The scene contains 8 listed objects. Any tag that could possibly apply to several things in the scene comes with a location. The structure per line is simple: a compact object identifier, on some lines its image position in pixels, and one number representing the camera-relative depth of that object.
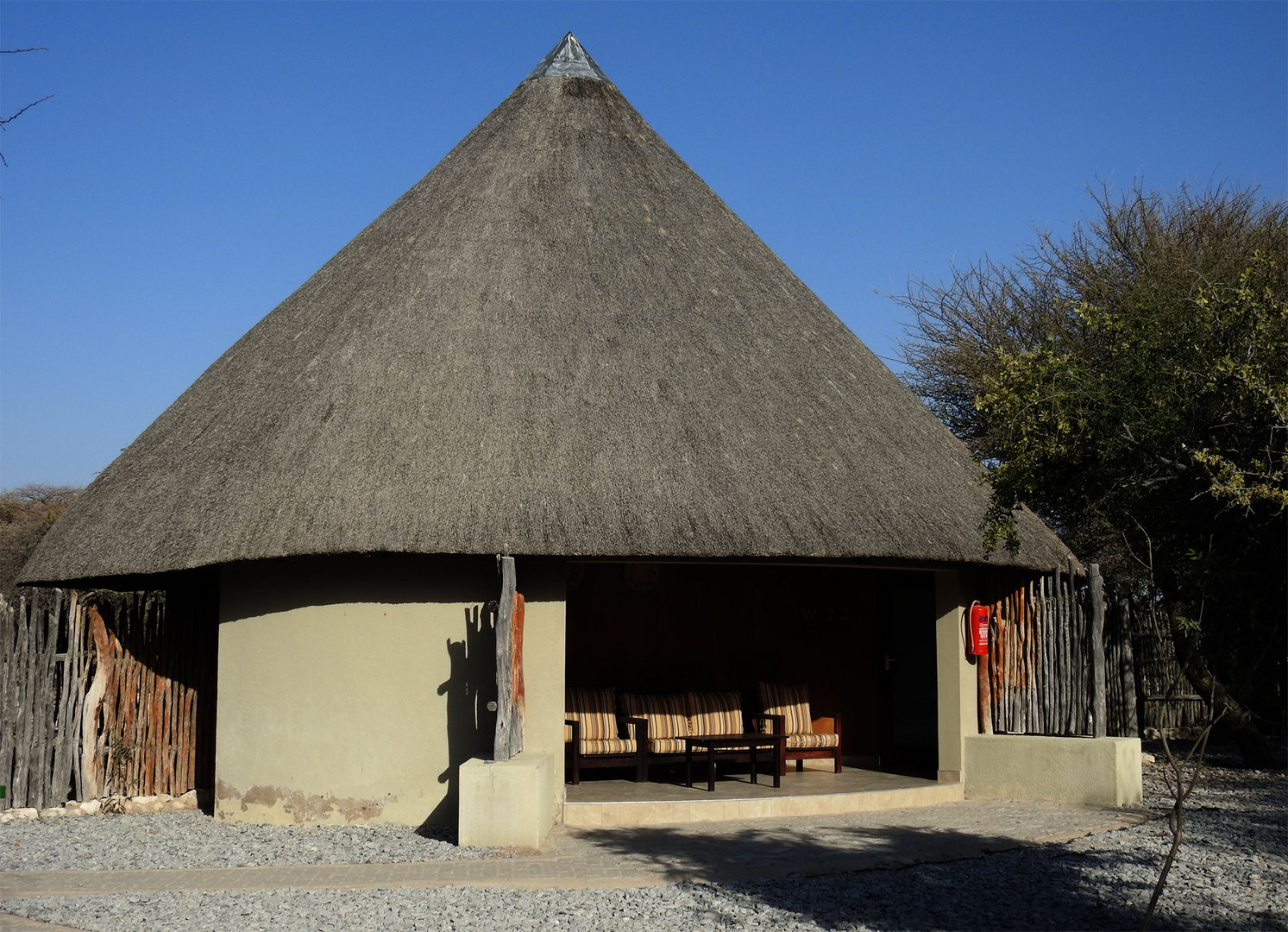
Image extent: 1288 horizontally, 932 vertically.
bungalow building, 9.44
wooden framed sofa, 11.31
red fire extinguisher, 11.31
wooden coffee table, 11.02
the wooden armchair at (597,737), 10.85
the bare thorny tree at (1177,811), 4.95
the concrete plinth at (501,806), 8.48
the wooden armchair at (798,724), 11.91
